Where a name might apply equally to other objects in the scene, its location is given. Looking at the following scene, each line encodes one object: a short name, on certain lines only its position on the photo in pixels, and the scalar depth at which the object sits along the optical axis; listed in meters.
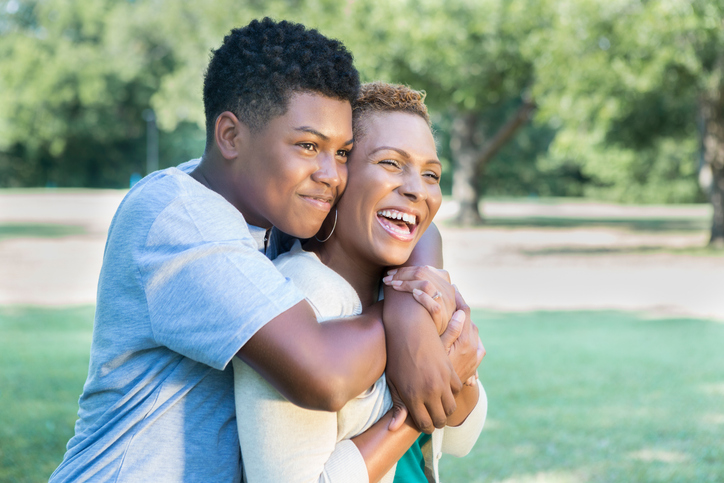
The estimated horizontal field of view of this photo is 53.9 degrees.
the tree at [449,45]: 19.56
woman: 1.67
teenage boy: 1.61
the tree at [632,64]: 14.52
